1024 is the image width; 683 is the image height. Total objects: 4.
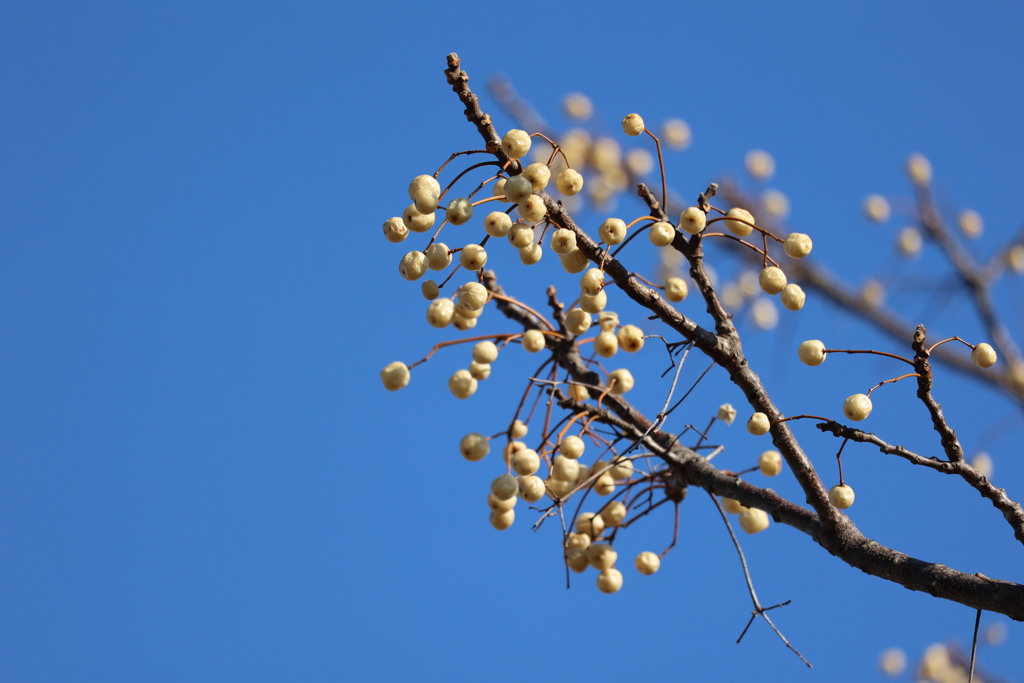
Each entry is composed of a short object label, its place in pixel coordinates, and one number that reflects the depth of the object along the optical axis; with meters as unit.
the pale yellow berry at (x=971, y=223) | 5.52
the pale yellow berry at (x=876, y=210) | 5.36
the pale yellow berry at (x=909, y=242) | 5.39
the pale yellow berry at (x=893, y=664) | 6.74
